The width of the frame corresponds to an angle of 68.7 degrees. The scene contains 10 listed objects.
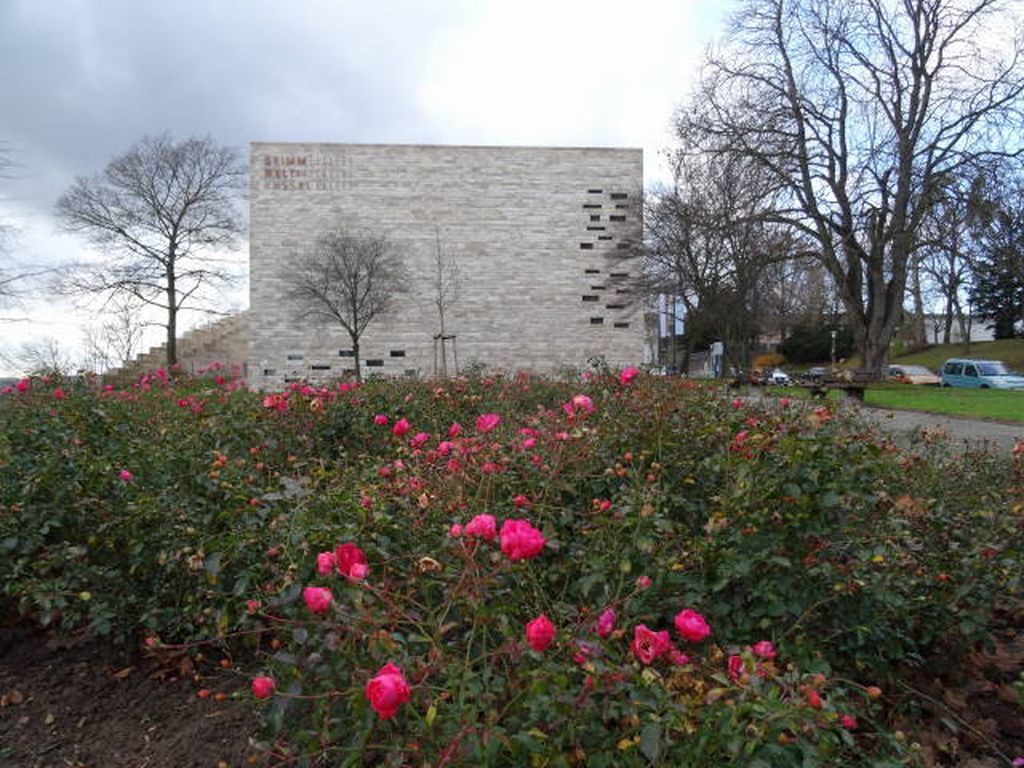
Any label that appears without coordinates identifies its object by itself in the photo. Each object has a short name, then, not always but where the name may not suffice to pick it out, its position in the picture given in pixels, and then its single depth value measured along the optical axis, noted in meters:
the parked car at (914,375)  32.53
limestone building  29.39
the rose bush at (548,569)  1.24
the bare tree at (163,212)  28.75
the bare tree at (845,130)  18.73
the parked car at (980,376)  28.59
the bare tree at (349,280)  26.52
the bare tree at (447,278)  29.69
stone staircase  32.28
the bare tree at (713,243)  19.47
